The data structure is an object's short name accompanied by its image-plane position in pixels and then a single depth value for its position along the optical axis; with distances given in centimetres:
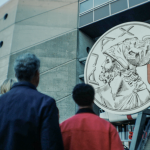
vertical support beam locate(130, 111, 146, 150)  998
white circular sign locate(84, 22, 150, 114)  1012
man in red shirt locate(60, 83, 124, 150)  209
